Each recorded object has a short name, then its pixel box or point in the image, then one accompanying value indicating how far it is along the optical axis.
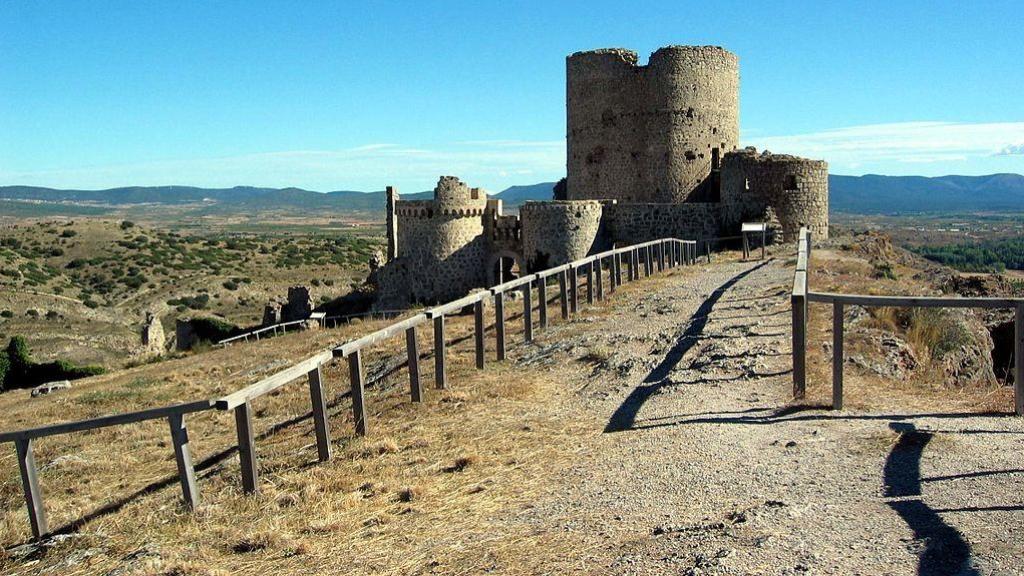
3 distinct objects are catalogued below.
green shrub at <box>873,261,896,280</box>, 19.65
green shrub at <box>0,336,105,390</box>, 31.31
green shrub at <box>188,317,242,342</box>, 37.48
